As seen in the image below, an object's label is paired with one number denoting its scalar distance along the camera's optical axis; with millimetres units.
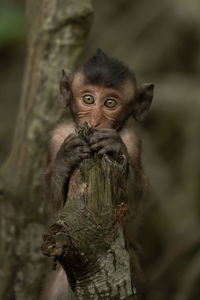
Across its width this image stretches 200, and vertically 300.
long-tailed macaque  9094
